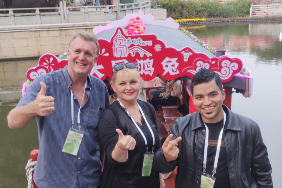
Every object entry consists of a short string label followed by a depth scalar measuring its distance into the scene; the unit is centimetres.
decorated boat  329
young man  165
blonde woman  175
